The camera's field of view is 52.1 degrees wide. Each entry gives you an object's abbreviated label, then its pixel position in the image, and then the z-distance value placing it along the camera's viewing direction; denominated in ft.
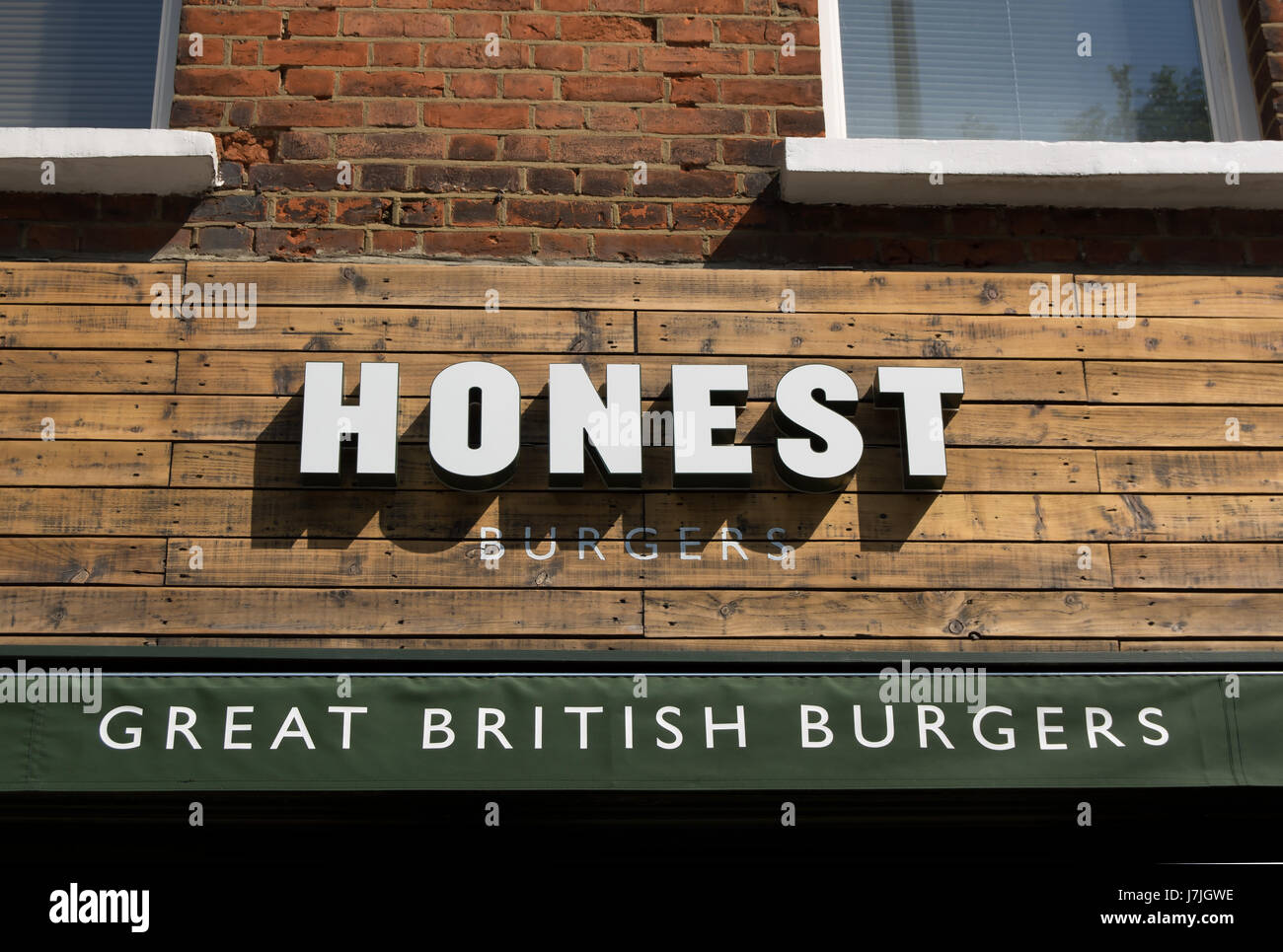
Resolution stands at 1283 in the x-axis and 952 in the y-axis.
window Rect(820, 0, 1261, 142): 16.10
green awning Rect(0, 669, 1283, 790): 11.07
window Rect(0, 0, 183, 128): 15.51
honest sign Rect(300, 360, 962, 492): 12.98
